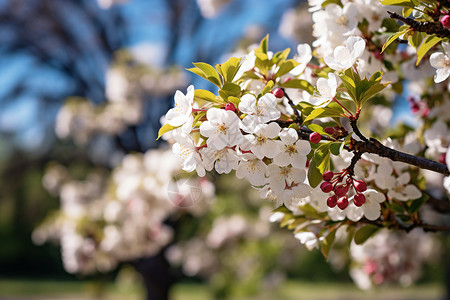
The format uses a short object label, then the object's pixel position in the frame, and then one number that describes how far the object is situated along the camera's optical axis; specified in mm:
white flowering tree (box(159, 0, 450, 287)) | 910
